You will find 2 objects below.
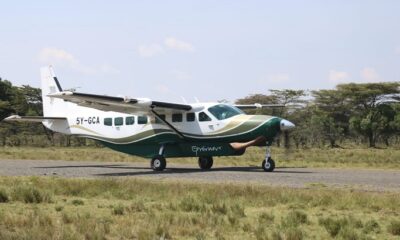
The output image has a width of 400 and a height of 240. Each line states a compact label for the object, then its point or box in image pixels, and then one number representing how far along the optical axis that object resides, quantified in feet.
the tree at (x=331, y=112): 263.90
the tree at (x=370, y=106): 254.88
